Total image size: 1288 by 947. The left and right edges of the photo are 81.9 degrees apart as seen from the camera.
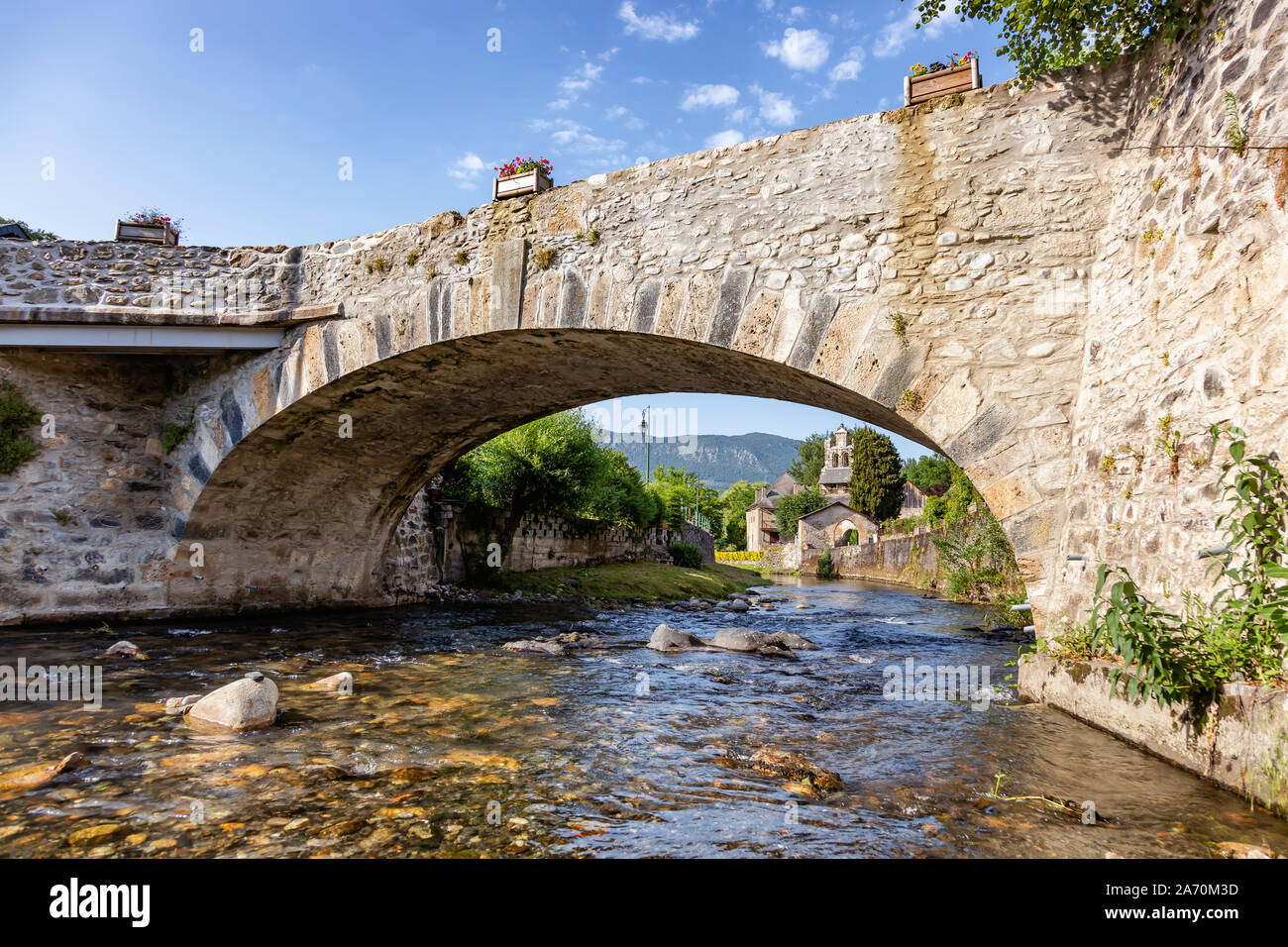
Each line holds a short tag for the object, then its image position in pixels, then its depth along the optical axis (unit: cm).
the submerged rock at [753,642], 782
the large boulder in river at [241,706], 416
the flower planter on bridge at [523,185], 691
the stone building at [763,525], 6481
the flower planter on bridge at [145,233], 865
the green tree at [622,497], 1695
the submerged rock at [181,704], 450
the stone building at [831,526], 4316
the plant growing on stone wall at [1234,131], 360
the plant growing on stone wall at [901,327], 518
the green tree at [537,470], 1462
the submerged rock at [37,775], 312
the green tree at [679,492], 3042
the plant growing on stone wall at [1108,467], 422
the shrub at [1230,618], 288
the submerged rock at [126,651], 660
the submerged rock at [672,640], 787
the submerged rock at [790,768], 326
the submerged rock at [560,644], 752
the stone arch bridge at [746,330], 389
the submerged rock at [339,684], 524
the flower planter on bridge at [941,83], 529
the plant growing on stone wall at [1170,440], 374
